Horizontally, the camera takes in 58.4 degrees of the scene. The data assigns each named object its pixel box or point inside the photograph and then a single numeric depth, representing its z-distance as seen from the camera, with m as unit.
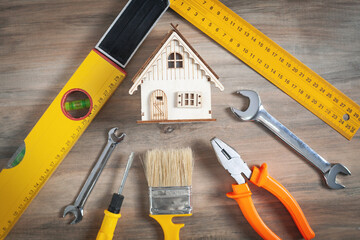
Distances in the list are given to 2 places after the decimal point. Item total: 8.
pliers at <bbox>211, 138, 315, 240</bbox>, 0.37
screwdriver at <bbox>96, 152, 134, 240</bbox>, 0.37
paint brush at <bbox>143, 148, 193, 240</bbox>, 0.37
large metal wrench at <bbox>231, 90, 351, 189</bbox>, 0.39
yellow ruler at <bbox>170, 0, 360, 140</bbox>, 0.40
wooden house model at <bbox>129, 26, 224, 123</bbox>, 0.34
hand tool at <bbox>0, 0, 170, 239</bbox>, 0.38
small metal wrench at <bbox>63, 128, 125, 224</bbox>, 0.39
